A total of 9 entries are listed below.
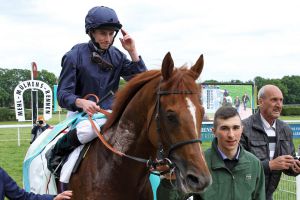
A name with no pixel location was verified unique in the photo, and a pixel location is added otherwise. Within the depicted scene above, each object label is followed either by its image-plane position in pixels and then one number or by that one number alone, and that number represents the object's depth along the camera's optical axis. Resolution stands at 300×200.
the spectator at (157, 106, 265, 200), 3.00
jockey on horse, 3.79
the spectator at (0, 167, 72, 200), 3.06
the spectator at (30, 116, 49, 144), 15.03
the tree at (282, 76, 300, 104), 77.56
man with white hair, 4.09
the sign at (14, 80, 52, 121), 18.90
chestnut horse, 2.62
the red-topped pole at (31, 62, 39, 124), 17.89
